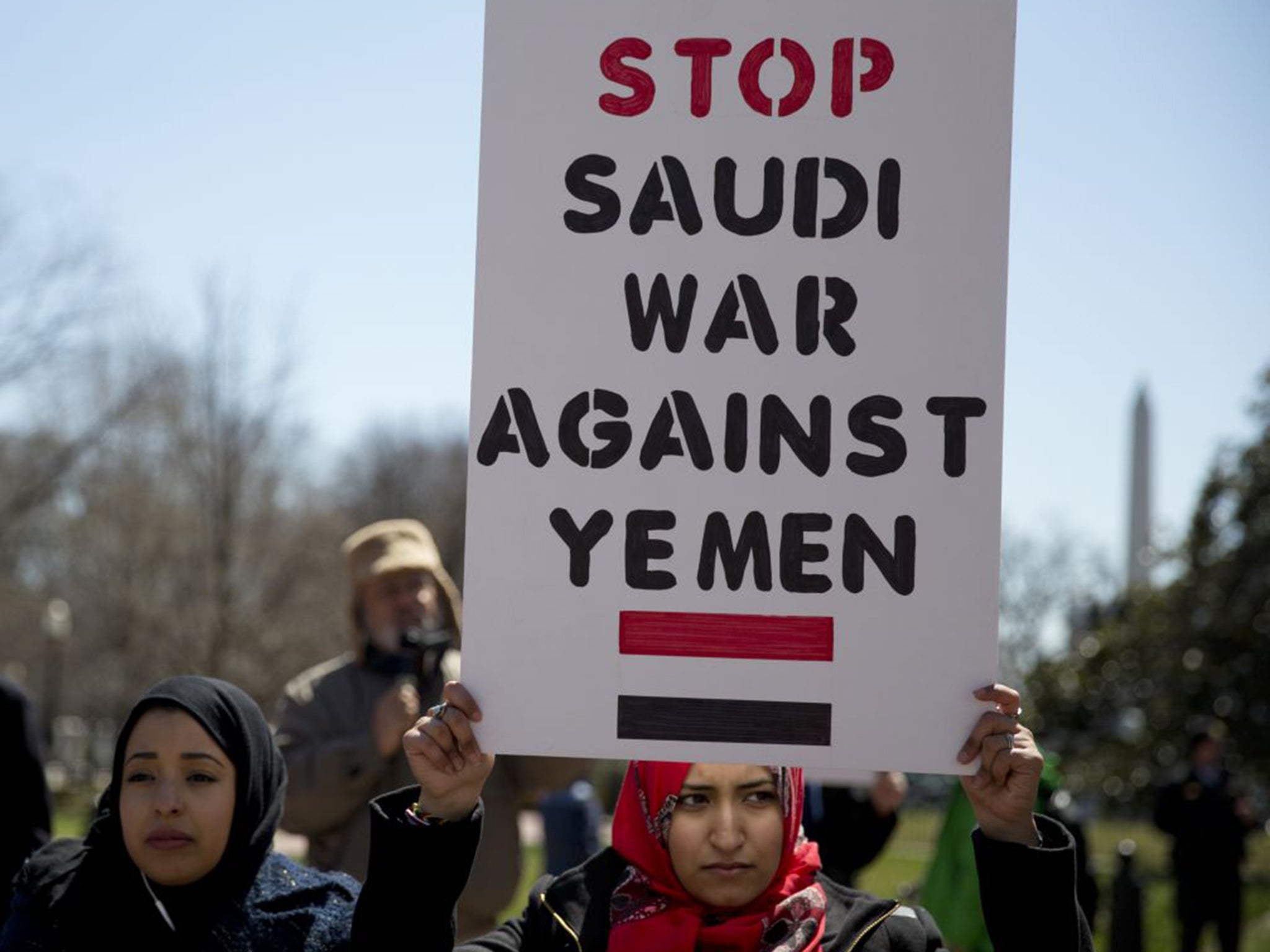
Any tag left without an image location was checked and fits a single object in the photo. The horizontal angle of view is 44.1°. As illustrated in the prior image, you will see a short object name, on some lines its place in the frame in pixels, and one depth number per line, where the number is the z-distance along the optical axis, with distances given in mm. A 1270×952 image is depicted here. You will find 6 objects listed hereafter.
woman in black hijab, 3098
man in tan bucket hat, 4434
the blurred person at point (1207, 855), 10828
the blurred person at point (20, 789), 4605
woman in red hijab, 2340
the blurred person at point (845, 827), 6074
